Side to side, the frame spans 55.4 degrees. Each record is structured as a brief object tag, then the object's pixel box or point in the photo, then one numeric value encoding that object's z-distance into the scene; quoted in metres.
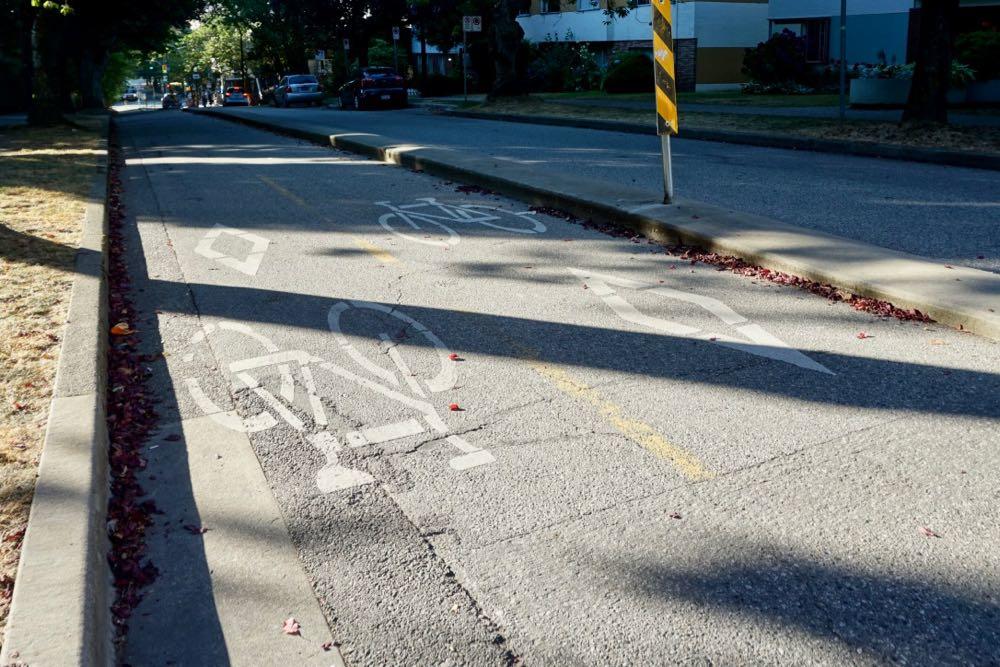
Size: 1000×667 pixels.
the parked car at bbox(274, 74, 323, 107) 50.50
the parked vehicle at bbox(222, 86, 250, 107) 67.25
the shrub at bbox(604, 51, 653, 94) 34.62
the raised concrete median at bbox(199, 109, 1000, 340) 5.91
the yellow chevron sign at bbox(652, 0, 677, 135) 8.65
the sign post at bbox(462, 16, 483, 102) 32.09
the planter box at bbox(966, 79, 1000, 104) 22.44
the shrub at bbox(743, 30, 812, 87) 31.25
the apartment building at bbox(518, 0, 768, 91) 35.72
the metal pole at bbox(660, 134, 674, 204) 9.30
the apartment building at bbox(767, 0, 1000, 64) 28.77
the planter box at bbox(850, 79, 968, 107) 22.72
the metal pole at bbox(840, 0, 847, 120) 16.31
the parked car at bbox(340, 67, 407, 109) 37.69
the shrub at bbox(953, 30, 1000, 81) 22.88
